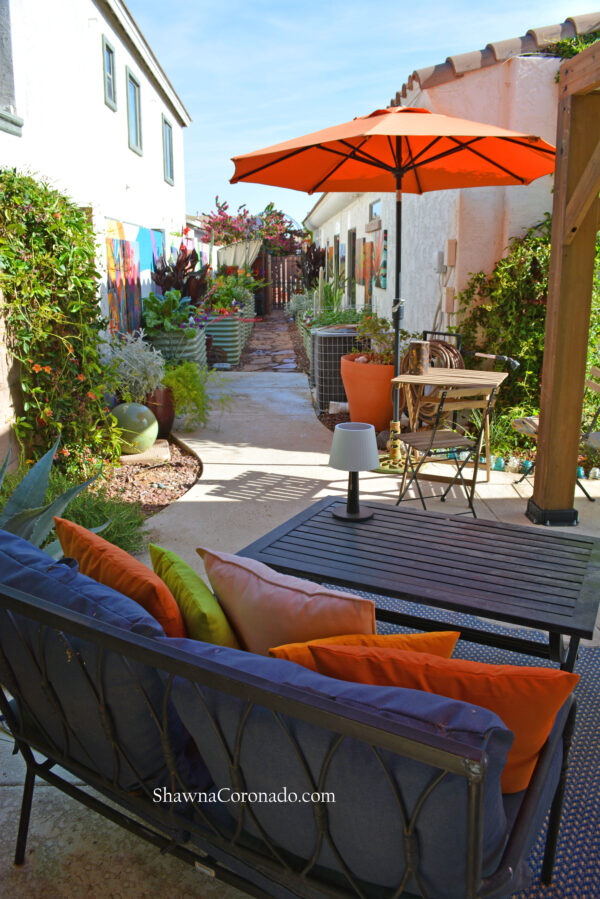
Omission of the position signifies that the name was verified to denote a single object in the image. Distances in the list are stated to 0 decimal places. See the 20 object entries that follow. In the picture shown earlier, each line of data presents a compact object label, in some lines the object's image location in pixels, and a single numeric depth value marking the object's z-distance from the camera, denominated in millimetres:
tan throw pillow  1631
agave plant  2672
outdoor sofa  1131
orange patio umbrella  4477
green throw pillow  1691
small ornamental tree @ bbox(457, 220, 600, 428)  5934
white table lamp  2873
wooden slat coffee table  2340
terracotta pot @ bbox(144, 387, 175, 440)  6402
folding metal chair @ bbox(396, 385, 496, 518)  4484
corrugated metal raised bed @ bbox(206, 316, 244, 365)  11711
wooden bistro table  4680
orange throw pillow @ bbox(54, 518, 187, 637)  1674
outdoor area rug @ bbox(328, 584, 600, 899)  1738
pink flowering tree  19406
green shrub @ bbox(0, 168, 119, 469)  4328
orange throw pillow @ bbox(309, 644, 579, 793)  1304
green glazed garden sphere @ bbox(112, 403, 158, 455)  5840
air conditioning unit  7594
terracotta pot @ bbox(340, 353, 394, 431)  6398
